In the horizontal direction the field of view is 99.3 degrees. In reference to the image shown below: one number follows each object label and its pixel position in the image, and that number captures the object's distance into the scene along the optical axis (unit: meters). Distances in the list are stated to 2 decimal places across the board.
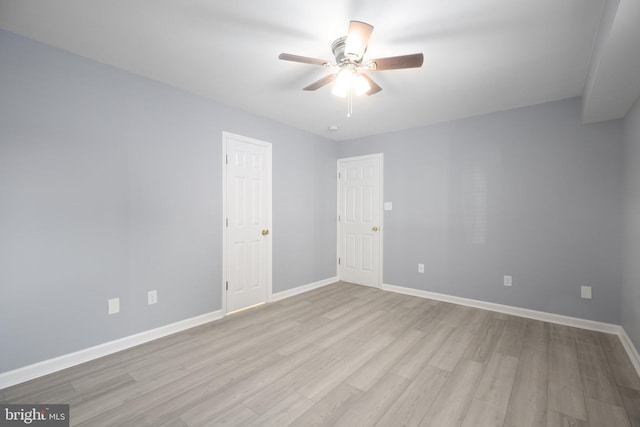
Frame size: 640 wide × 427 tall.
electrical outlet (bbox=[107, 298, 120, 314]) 2.44
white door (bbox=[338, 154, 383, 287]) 4.59
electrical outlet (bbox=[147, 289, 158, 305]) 2.69
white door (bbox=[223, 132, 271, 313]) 3.40
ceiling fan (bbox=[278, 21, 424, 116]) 1.69
